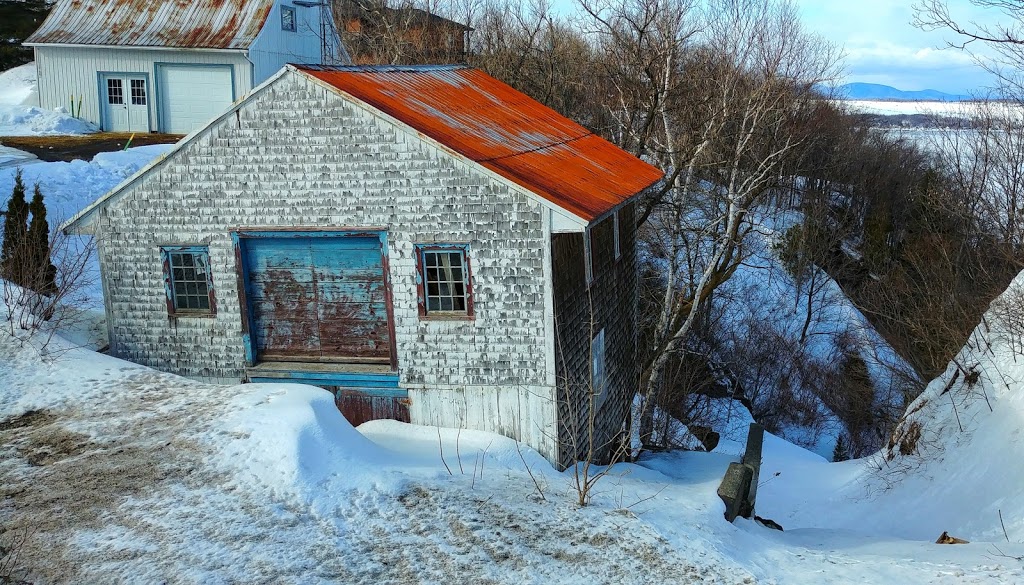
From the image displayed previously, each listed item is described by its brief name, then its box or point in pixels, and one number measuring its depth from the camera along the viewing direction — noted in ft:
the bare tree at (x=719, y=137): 64.44
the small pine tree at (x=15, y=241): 45.88
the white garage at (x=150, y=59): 92.94
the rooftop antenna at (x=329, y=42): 112.70
